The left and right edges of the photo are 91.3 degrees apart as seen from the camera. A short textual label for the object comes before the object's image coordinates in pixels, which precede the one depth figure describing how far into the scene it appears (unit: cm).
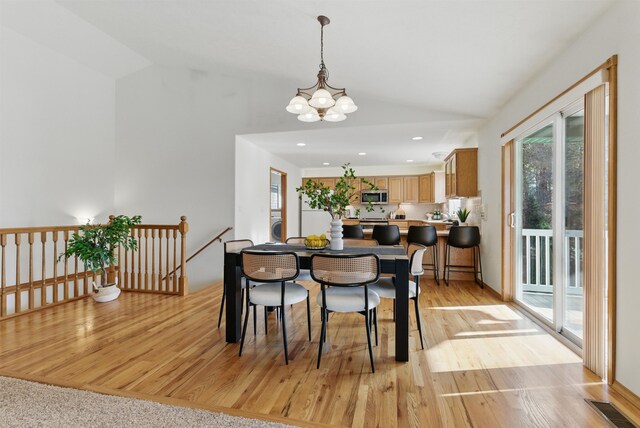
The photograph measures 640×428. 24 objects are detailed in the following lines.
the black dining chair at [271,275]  225
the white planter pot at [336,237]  267
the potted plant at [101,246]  371
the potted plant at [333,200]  257
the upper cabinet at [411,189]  806
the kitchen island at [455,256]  485
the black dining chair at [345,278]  210
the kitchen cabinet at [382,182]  825
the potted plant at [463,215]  531
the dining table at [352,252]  226
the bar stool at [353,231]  521
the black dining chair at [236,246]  272
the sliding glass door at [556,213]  257
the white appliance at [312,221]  831
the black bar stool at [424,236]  463
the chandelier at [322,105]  257
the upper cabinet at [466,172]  484
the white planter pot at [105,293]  379
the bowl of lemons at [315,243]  273
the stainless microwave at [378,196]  818
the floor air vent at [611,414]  158
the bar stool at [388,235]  492
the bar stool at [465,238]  447
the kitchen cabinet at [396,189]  816
